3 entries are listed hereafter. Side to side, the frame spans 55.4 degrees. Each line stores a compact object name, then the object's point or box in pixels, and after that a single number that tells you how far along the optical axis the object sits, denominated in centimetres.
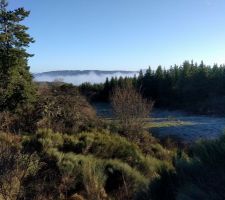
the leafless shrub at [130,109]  1337
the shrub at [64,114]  1035
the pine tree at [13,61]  1127
